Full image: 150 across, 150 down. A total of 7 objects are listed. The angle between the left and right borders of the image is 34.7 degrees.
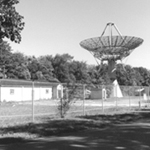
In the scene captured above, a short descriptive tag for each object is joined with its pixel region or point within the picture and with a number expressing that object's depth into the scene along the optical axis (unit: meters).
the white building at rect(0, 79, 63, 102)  37.27
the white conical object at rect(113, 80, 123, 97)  44.55
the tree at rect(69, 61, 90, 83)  73.19
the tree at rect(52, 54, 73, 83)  74.03
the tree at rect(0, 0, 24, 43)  5.76
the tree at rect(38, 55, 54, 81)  70.19
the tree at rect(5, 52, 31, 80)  60.76
